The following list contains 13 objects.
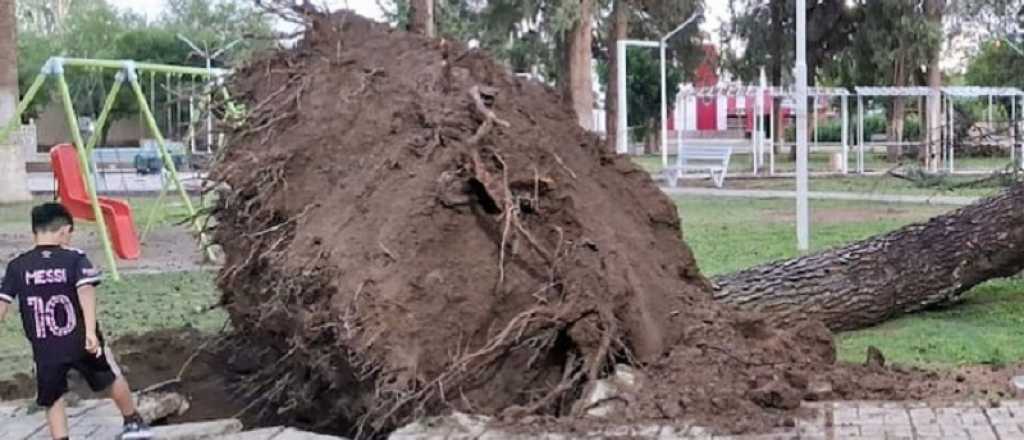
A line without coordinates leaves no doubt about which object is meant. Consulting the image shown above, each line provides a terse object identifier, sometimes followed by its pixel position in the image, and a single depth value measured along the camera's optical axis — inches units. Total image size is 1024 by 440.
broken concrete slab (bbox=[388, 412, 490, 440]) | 255.1
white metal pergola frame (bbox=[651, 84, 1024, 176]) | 1330.0
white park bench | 1274.6
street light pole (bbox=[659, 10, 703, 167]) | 1434.5
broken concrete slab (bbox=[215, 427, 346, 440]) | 267.3
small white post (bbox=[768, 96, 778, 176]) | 1529.2
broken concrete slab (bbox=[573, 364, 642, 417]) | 266.5
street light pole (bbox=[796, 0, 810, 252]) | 618.2
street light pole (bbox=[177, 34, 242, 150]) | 339.4
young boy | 262.8
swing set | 588.4
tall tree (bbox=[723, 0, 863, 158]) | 1759.4
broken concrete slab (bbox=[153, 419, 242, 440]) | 273.7
